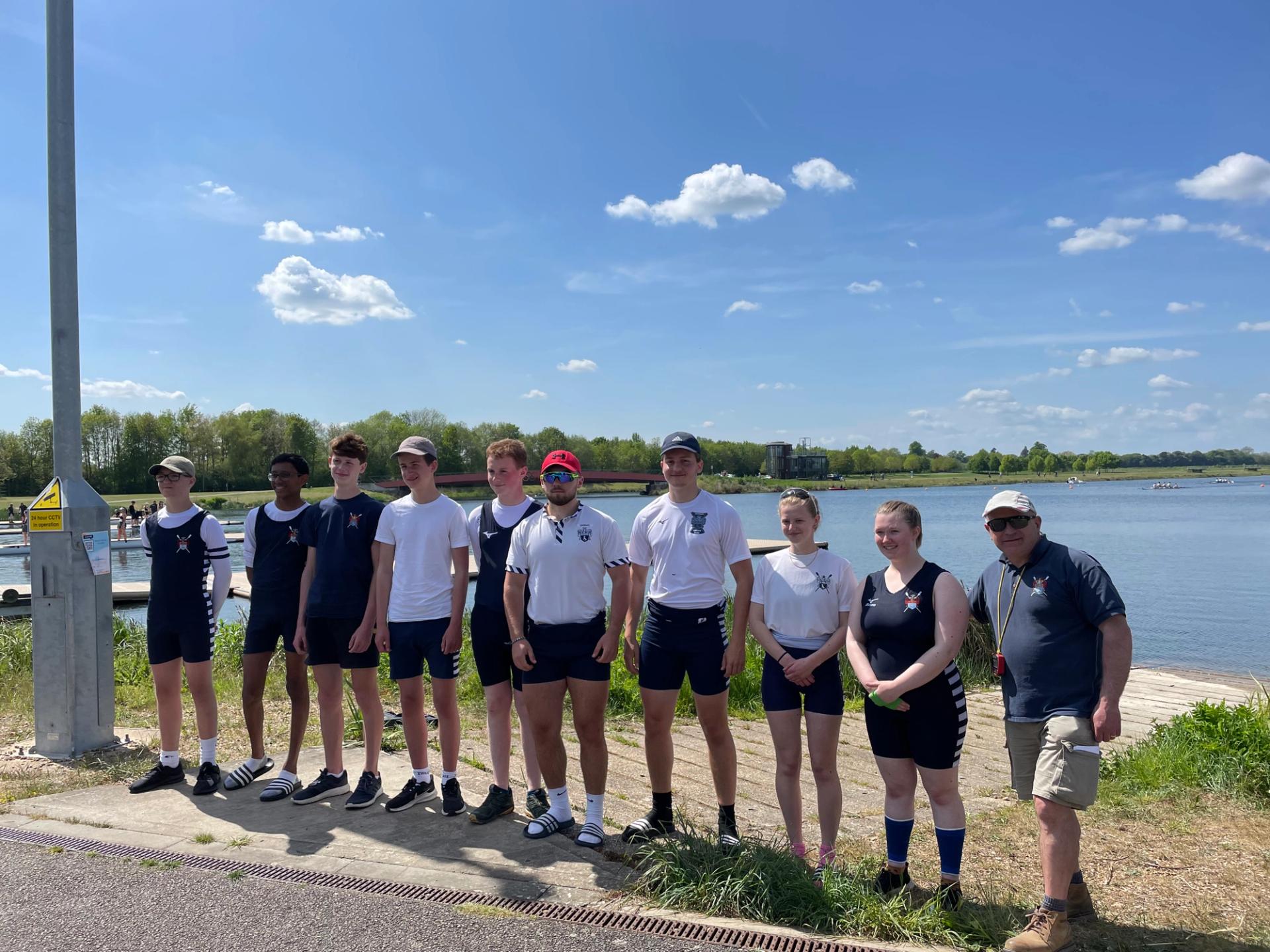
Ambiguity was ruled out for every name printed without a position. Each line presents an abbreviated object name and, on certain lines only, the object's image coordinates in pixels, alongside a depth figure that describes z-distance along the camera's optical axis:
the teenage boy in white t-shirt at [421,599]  4.56
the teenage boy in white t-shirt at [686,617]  4.06
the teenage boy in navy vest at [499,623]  4.45
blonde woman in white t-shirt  3.79
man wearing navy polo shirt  3.09
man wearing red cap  4.14
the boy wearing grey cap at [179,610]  5.12
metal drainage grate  3.08
